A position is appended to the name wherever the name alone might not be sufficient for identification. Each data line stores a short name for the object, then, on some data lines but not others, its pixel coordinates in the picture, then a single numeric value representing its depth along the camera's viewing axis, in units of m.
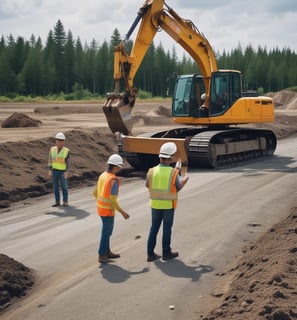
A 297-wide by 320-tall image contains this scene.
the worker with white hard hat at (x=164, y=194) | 8.30
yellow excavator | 17.08
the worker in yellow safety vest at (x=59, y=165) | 13.01
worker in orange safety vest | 8.27
